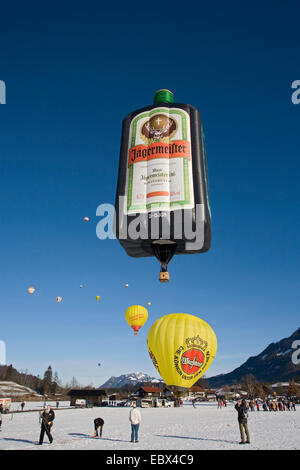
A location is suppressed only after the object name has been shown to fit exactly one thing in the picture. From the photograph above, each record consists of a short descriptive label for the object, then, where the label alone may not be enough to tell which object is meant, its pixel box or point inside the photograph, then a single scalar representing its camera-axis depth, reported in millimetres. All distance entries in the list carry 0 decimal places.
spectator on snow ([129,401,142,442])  12664
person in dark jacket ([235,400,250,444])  13084
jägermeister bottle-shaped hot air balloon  15195
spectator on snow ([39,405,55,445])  12562
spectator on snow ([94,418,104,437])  15114
